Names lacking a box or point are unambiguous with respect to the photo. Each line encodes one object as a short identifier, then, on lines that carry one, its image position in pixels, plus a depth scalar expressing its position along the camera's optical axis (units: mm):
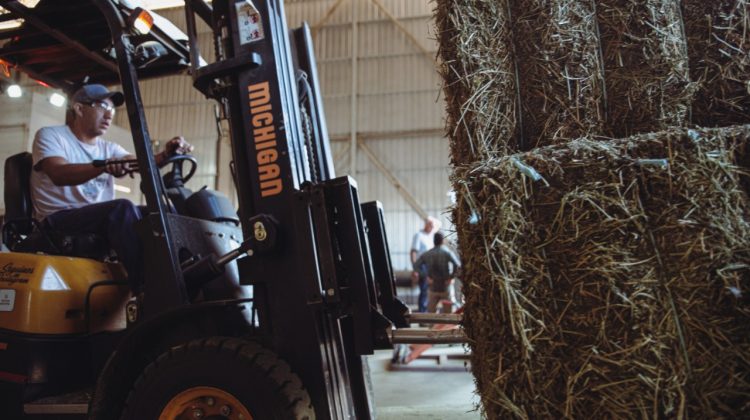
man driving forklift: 3354
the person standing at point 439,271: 10367
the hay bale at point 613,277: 2012
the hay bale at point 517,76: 2576
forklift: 2658
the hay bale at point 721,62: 2504
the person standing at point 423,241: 12786
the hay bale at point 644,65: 2518
